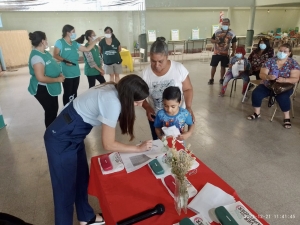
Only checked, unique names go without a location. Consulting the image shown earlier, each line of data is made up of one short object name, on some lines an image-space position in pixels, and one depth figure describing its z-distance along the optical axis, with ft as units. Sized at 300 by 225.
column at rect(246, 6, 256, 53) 30.96
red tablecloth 3.18
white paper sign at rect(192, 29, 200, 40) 35.73
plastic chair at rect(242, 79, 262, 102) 12.59
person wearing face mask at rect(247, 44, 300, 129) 10.11
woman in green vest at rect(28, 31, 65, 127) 7.25
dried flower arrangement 3.01
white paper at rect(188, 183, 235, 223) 3.19
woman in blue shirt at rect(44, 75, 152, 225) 3.76
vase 3.07
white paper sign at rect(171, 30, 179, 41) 34.66
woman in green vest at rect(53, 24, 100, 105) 10.20
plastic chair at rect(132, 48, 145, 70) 24.35
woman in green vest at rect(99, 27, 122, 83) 15.49
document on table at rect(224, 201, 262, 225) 2.89
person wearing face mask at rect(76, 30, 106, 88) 12.67
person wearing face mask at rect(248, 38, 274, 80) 13.21
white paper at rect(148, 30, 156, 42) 33.58
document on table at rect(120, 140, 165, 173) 4.24
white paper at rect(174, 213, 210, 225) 2.94
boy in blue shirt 5.39
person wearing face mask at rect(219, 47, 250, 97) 13.80
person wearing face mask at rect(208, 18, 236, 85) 16.75
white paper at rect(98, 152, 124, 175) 4.11
